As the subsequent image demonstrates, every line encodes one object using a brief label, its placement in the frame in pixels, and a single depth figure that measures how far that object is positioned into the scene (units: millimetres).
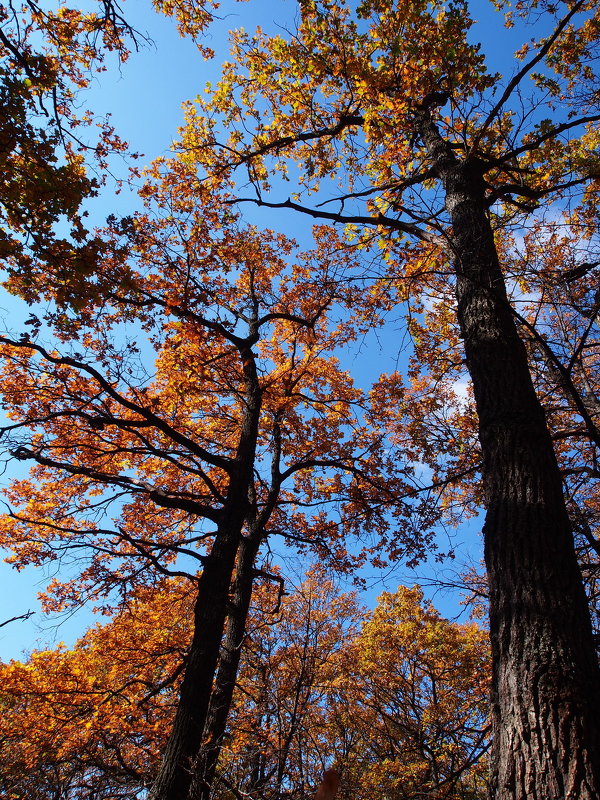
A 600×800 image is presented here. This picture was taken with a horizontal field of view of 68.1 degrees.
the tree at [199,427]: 5211
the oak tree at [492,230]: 2139
